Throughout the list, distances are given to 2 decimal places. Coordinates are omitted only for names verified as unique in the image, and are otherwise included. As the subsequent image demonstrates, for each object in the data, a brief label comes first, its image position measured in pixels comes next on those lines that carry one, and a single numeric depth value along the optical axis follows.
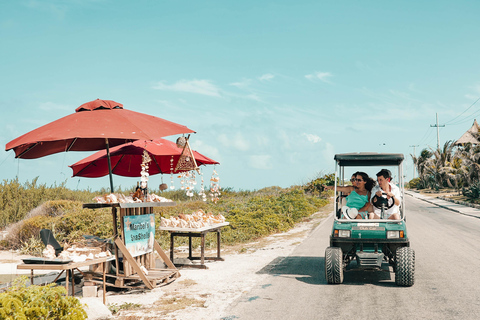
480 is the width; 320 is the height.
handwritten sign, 7.85
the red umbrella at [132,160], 9.52
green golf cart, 7.68
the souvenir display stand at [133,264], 7.53
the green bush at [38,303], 4.15
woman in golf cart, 8.59
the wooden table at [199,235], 9.96
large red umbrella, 6.79
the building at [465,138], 78.54
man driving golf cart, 8.23
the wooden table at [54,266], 6.33
